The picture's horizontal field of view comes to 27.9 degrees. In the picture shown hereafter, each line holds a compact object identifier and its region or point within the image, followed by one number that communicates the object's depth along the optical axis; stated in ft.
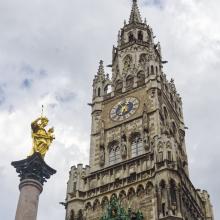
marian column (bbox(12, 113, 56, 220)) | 77.69
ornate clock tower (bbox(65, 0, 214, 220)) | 107.55
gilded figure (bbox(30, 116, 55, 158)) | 85.65
